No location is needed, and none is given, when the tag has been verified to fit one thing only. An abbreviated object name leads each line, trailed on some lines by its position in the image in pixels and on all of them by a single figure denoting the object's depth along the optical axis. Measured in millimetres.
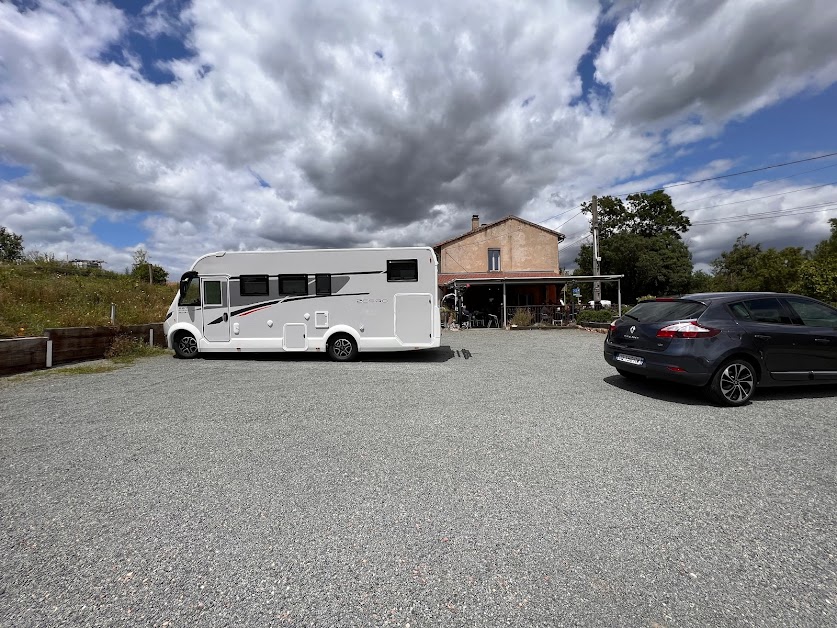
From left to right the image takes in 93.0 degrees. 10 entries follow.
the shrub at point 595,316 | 17656
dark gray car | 5113
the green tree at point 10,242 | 28719
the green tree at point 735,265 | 43941
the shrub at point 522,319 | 19016
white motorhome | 9320
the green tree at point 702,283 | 40578
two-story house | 29953
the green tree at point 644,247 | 36812
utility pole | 22548
